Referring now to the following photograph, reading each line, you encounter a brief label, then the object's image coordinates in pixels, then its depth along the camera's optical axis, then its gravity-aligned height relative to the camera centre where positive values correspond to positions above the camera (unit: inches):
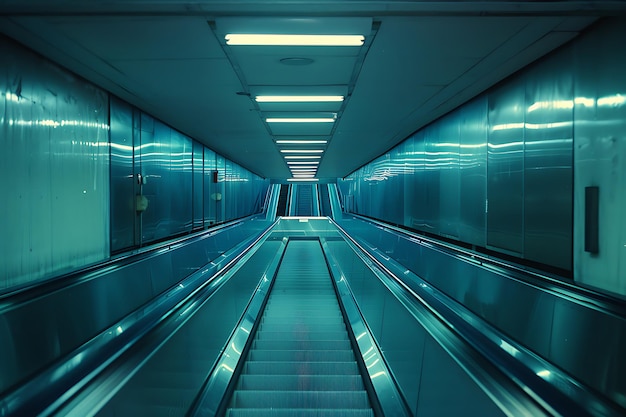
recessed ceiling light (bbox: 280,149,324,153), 493.4 +51.4
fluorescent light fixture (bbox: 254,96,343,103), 244.5 +53.7
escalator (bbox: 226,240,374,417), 176.1 -82.0
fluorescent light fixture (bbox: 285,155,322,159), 560.1 +50.9
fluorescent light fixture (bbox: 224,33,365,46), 150.3 +53.1
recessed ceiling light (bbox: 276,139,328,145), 419.2 +51.9
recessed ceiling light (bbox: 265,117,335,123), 304.6 +53.1
